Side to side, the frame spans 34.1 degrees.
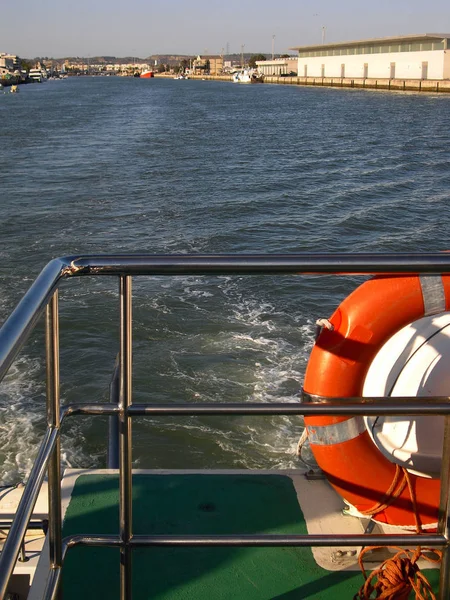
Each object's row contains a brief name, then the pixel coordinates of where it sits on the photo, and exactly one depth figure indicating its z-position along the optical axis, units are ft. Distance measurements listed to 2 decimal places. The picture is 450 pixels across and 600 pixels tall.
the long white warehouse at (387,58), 197.26
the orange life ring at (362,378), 7.41
